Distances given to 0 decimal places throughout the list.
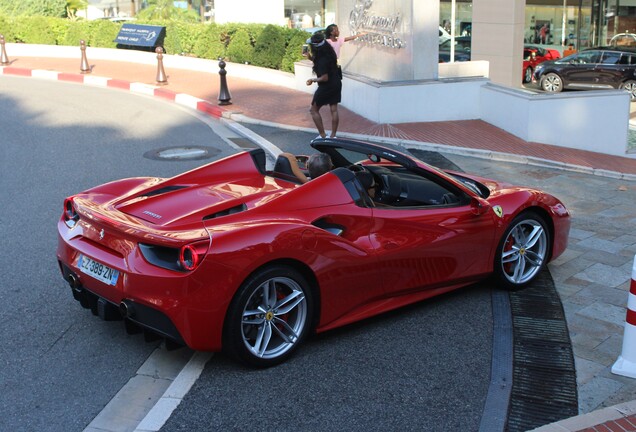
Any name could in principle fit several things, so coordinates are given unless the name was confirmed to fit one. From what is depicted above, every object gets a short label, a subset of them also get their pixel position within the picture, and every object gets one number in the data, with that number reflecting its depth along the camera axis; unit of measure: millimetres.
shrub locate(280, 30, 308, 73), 21125
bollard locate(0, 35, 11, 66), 24703
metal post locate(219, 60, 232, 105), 16833
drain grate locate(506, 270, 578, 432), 4699
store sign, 14992
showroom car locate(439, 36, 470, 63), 26864
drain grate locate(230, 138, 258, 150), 13140
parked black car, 23672
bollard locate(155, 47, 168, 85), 19844
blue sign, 25844
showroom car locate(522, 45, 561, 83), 28906
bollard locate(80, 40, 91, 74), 22103
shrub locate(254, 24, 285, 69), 21797
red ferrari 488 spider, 4852
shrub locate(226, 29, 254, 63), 22688
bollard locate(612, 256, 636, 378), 5035
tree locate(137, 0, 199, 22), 30297
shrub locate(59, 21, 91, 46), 27984
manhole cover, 11945
